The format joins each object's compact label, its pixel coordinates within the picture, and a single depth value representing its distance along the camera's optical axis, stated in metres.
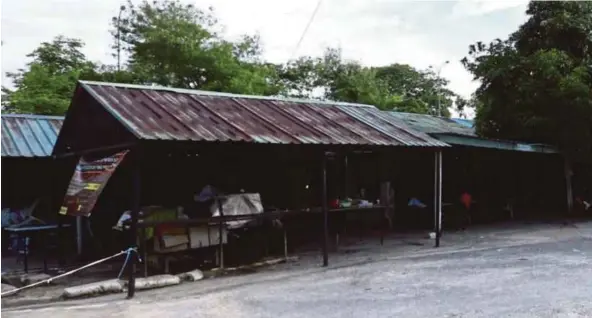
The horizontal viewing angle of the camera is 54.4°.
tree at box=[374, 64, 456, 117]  36.59
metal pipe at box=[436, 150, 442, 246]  11.62
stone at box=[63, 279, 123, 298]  7.67
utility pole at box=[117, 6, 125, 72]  25.50
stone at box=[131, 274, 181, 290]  8.19
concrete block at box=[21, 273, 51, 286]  9.03
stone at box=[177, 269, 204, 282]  8.82
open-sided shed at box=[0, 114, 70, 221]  12.51
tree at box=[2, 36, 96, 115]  22.25
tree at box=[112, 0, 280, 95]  22.62
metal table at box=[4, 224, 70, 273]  9.66
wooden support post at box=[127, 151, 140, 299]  7.54
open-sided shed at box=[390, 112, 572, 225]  17.22
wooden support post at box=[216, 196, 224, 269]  9.65
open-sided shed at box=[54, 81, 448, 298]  8.42
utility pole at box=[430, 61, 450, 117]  34.21
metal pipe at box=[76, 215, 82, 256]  11.50
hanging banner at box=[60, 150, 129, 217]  8.26
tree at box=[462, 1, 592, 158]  15.56
